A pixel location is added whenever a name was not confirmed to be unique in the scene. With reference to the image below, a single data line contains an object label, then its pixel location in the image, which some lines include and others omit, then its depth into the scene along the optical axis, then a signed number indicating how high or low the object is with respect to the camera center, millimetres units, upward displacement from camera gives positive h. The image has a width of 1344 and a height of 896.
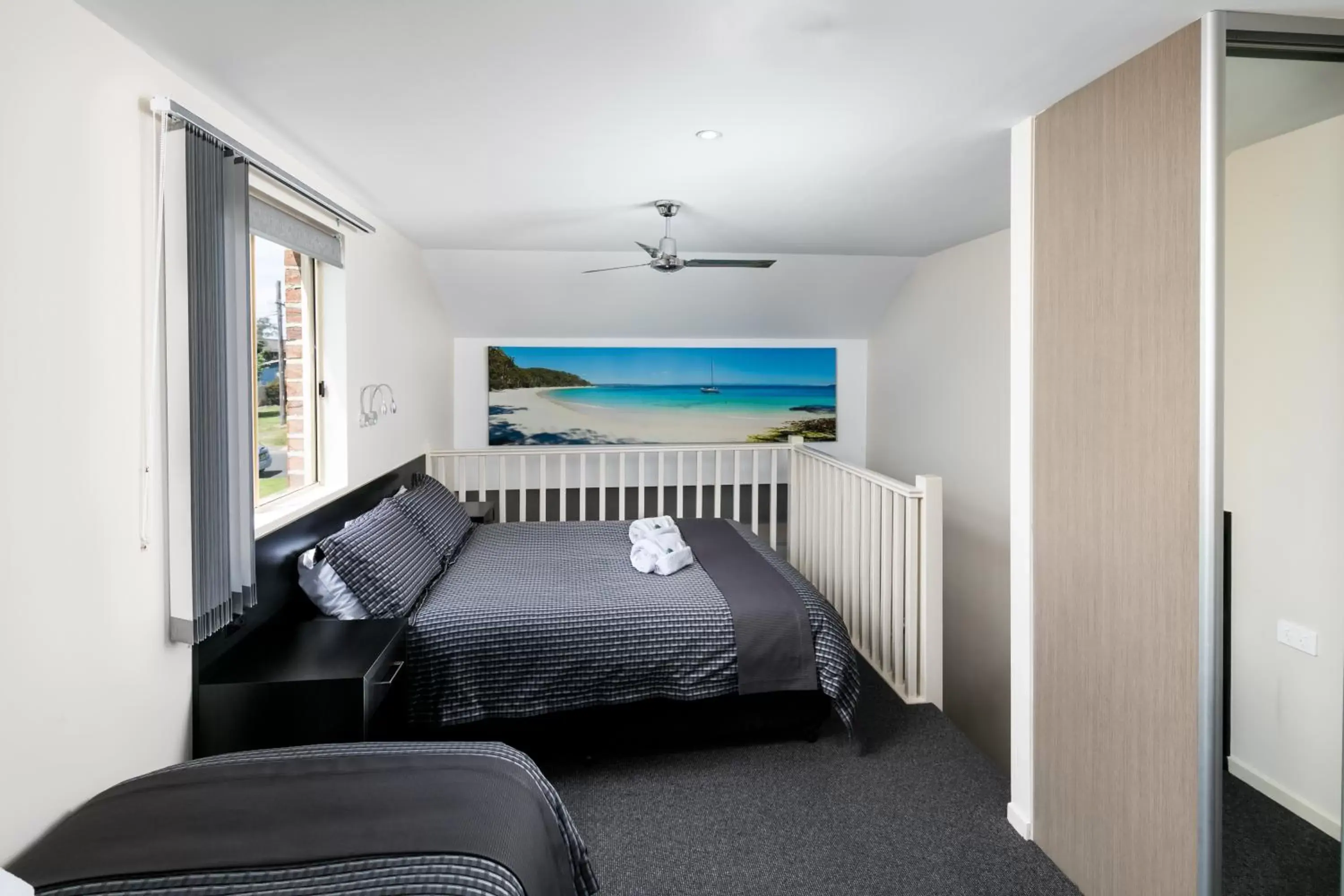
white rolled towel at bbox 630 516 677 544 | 3730 -475
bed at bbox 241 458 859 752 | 2641 -777
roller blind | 2471 +720
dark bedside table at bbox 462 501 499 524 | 4574 -475
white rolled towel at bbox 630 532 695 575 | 3287 -541
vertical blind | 1962 +142
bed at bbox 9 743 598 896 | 1351 -772
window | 2859 +260
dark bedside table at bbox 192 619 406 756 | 2107 -757
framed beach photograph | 5719 +287
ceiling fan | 3613 +821
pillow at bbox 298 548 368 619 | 2713 -565
